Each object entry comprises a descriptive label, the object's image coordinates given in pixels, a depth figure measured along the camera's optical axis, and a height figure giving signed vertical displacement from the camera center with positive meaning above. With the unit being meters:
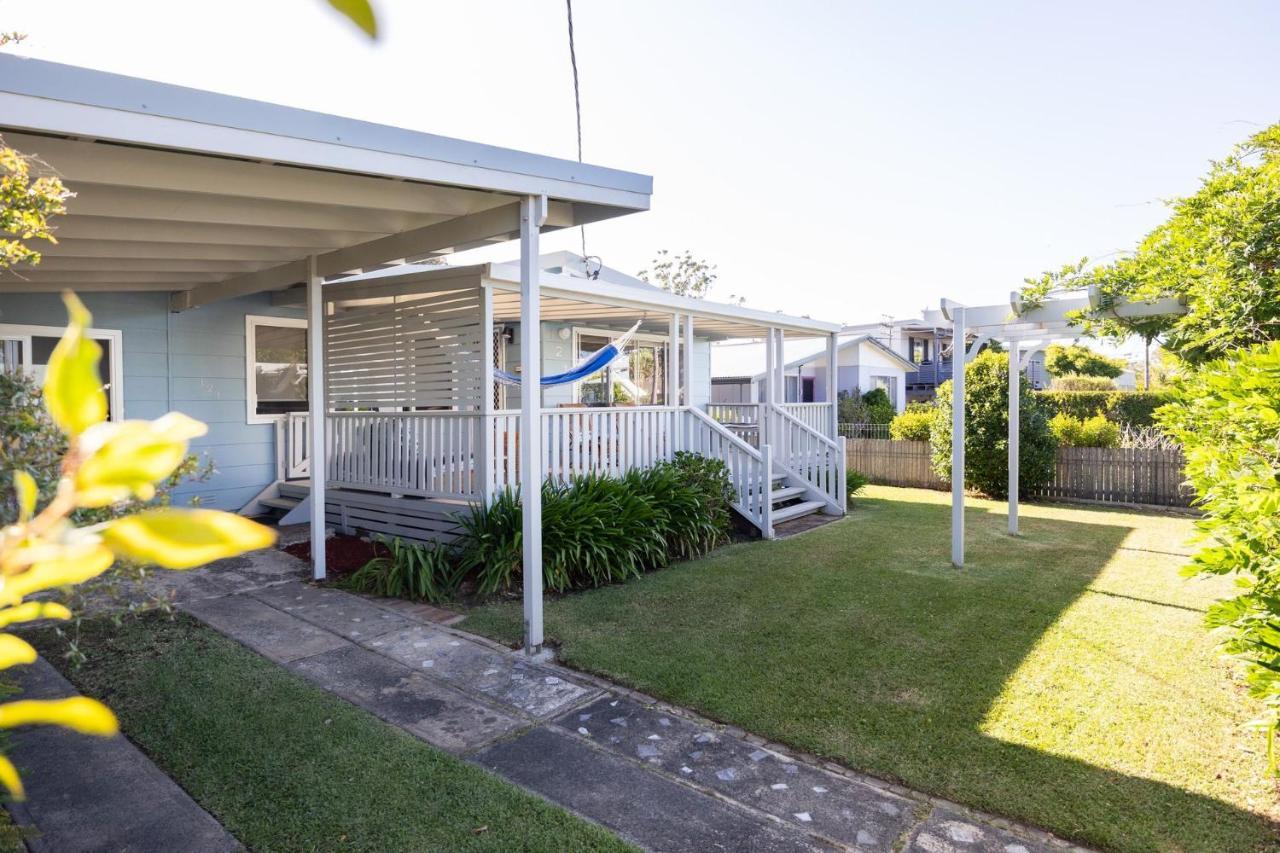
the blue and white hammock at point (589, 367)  9.25 +0.50
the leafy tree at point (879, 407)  20.02 +0.01
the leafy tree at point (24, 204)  2.49 +0.70
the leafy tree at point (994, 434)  11.05 -0.40
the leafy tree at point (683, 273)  45.00 +8.03
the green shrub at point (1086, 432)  11.59 -0.39
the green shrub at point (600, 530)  6.07 -1.07
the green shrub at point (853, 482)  10.82 -1.08
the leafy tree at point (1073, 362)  31.86 +1.92
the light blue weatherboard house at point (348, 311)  3.62 +1.07
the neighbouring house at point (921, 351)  32.03 +2.56
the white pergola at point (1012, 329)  6.22 +0.77
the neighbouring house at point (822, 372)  20.33 +1.13
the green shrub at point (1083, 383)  24.31 +0.76
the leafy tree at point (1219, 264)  4.16 +0.92
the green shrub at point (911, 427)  13.53 -0.36
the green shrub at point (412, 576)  5.99 -1.35
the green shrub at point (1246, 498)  2.94 -0.39
